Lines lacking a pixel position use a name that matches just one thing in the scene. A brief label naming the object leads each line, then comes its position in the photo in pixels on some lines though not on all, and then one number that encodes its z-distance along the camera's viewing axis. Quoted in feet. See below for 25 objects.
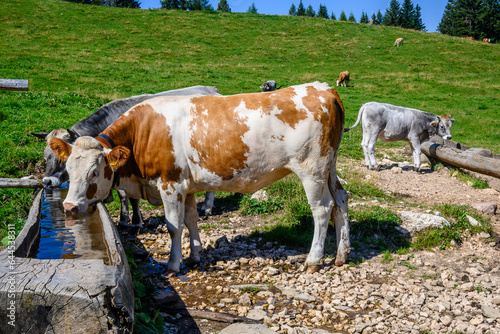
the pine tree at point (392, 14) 284.18
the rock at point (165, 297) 15.66
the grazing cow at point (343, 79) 84.15
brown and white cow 17.75
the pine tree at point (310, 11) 345.27
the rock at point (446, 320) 14.42
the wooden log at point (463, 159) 28.12
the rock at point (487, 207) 25.53
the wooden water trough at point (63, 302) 9.02
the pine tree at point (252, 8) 370.12
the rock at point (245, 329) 13.43
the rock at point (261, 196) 26.37
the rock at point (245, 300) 15.85
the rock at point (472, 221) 22.44
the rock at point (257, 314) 14.90
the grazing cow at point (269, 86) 67.26
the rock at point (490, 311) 14.79
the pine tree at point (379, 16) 357.30
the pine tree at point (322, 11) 347.15
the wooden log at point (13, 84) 20.53
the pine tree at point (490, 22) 217.36
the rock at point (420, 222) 21.54
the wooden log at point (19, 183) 21.12
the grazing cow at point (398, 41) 126.82
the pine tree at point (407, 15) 277.85
